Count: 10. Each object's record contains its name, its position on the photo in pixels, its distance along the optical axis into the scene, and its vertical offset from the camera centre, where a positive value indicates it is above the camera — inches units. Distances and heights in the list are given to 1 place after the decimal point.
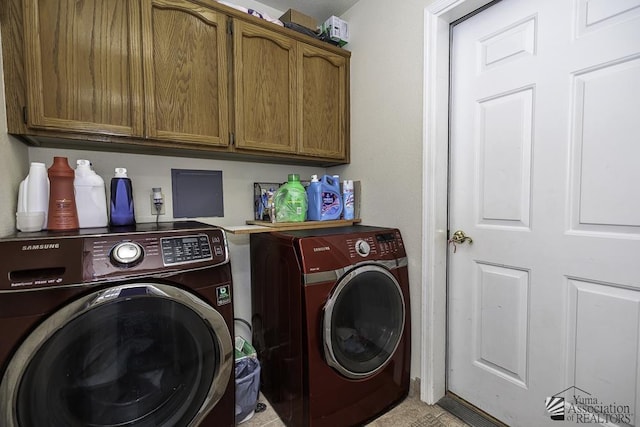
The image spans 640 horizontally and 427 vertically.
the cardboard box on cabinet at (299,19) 68.9 +45.1
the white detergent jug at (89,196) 51.6 +0.9
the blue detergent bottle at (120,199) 54.8 +0.3
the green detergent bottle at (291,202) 68.4 -0.9
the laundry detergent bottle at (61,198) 46.7 +0.6
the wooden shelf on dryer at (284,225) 59.6 -6.4
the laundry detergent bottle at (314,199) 71.1 -0.2
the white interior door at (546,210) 40.9 -2.6
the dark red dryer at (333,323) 50.2 -25.1
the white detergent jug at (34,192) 45.3 +1.6
